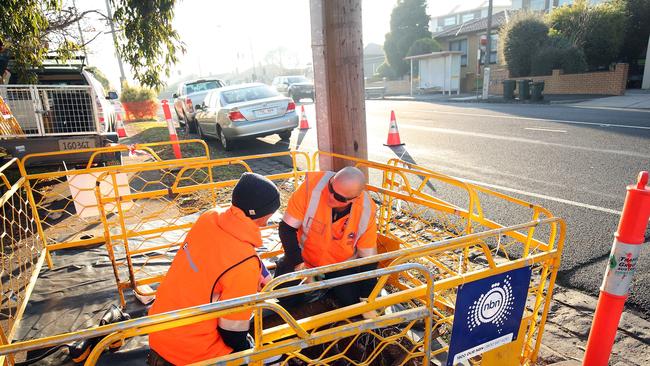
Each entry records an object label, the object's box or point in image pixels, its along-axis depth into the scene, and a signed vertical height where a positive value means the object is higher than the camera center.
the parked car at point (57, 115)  5.80 -0.30
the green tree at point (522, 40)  22.44 +1.85
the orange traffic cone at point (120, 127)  12.81 -1.09
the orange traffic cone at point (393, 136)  9.66 -1.36
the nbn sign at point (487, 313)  1.88 -1.15
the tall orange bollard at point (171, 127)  9.00 -0.90
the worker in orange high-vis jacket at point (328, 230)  2.96 -1.10
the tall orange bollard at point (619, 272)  2.00 -1.07
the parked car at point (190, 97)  13.57 -0.26
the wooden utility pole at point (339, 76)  3.61 +0.05
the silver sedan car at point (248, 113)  9.31 -0.63
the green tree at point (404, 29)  38.28 +4.73
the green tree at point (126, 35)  5.29 +0.88
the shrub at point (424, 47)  34.81 +2.64
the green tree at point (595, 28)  20.97 +2.17
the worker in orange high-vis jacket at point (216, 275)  1.85 -0.86
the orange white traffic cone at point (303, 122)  12.94 -1.24
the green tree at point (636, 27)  21.47 +2.10
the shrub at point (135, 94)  20.14 -0.09
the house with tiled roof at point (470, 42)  29.08 +2.71
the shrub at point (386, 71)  40.81 +0.87
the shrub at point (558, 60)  20.66 +0.54
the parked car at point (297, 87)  26.94 -0.23
